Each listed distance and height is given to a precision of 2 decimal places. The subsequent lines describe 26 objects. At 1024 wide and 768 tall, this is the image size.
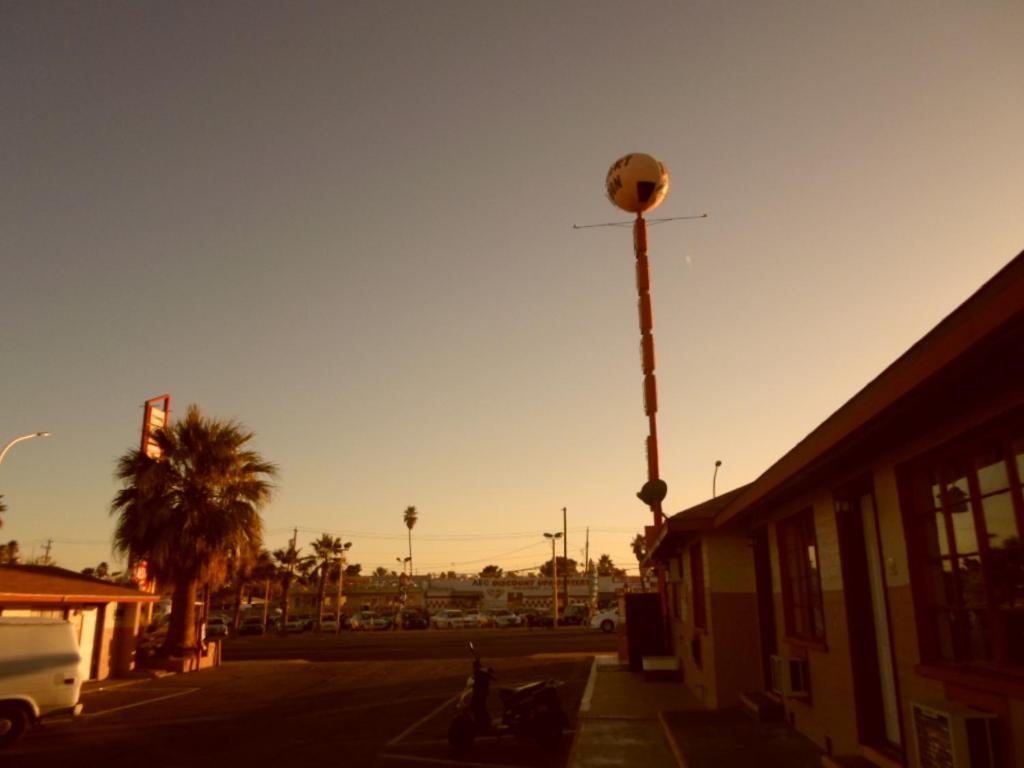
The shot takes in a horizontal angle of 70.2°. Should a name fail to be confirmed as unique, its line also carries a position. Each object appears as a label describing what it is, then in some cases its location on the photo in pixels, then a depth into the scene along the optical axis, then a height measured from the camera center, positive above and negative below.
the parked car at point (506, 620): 62.94 -3.39
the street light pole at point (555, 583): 61.38 -0.34
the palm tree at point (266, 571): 64.56 +0.76
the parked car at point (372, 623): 63.16 -3.65
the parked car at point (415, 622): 62.81 -3.53
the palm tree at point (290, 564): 66.12 +1.40
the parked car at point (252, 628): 59.12 -3.79
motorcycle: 11.30 -2.06
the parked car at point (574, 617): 62.75 -3.15
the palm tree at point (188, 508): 24.66 +2.42
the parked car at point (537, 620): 58.79 -3.19
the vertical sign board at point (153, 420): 30.91 +6.93
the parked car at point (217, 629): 53.47 -3.48
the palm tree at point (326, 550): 67.83 +2.71
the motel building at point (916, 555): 4.75 +0.21
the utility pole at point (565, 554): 70.94 +2.39
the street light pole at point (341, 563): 67.68 +1.52
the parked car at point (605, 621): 51.56 -2.88
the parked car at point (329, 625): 62.84 -3.93
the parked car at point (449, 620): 62.44 -3.38
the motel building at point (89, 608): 19.14 -0.78
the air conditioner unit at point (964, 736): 4.90 -1.04
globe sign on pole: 27.47 +14.50
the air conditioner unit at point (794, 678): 9.75 -1.31
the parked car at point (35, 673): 12.32 -1.57
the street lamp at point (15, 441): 21.44 +3.97
